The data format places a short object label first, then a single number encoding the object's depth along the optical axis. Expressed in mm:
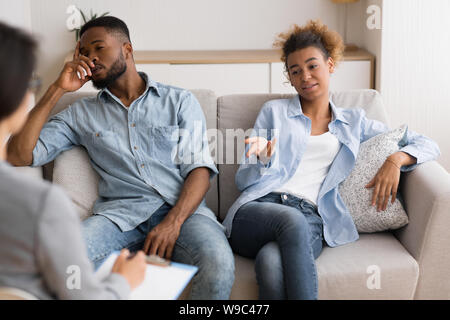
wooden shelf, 3666
